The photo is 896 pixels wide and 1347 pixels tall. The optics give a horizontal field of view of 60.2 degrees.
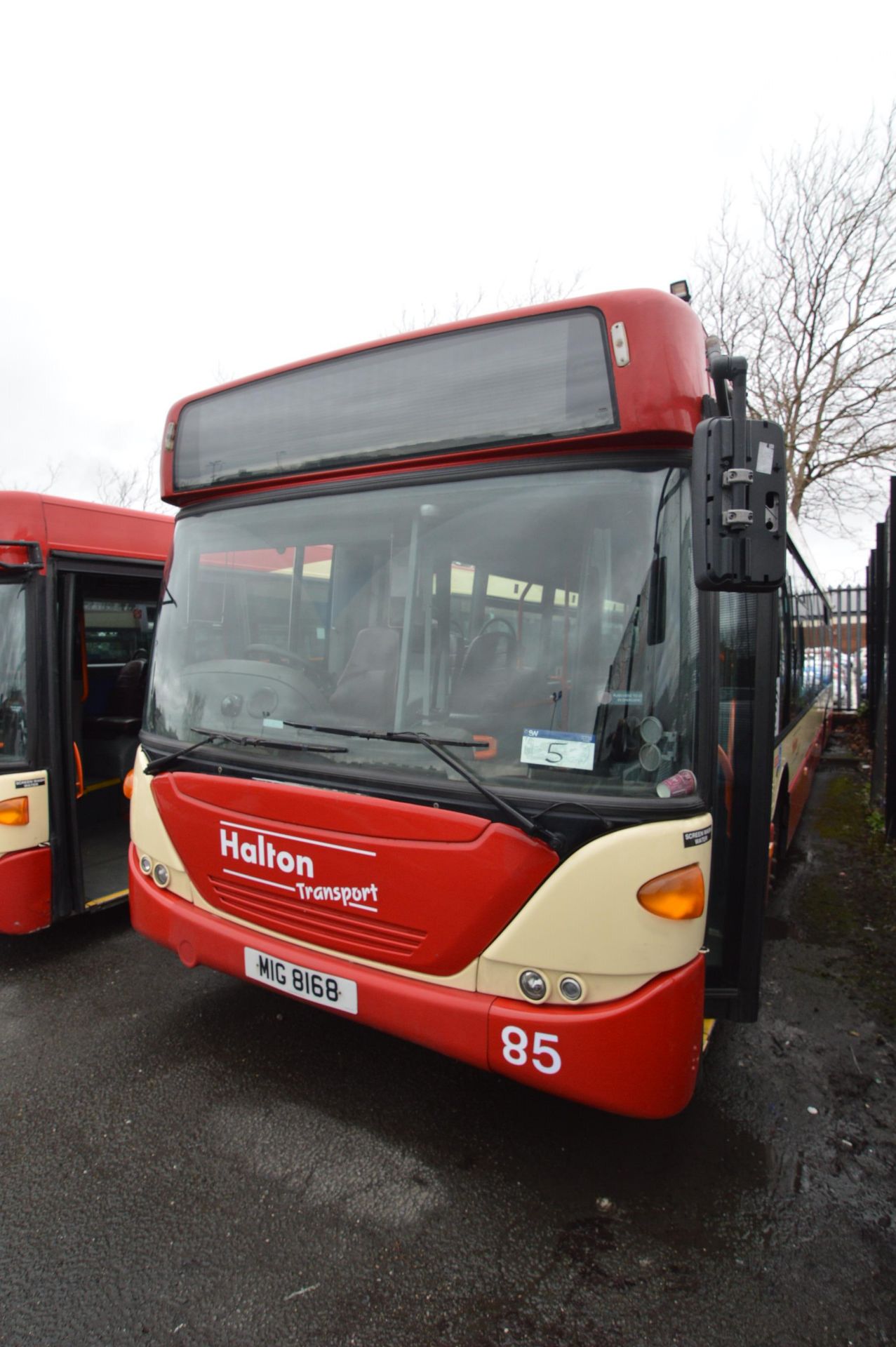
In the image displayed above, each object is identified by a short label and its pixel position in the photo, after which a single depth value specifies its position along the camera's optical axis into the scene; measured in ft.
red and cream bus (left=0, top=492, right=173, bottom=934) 13.99
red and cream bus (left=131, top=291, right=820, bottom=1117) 7.78
